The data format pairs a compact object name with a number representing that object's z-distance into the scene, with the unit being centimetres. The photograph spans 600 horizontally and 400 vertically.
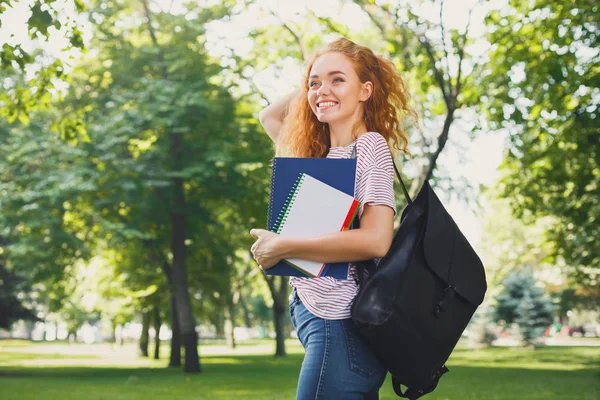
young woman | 242
